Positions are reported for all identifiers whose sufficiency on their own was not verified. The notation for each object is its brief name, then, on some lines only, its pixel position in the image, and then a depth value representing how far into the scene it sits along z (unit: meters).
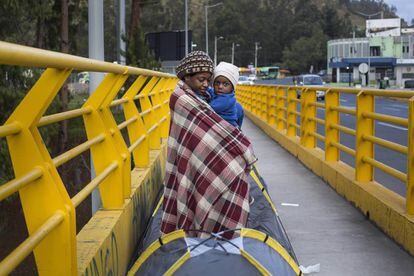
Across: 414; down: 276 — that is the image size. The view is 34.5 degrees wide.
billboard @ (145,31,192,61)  28.11
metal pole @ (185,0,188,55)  30.45
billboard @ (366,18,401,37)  154.93
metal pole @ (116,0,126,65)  22.44
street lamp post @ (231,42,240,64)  146.77
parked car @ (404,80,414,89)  54.09
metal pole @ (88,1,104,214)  7.44
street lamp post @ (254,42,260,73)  157.25
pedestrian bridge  2.86
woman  3.71
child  4.77
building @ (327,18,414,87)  115.44
